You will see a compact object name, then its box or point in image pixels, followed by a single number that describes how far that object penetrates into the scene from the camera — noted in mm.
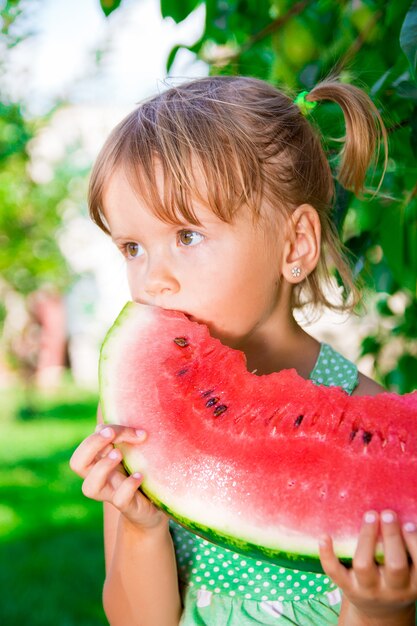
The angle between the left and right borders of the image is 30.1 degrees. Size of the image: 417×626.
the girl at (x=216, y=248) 1244
